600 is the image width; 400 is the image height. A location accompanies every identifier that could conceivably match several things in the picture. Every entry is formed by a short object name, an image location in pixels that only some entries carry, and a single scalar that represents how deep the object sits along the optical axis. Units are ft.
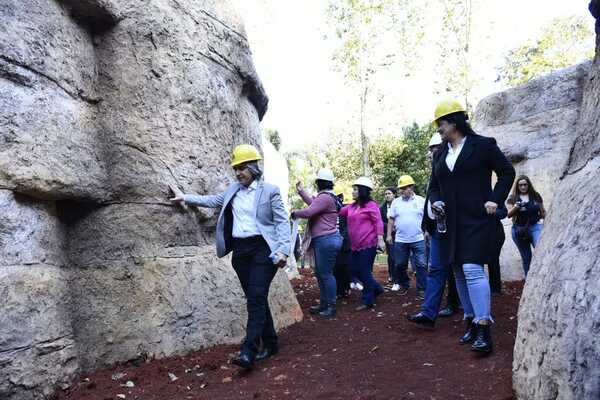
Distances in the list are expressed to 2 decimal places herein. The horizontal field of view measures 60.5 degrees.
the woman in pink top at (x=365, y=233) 23.76
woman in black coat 13.98
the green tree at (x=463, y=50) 60.90
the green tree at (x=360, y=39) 66.95
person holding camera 23.99
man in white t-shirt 26.18
